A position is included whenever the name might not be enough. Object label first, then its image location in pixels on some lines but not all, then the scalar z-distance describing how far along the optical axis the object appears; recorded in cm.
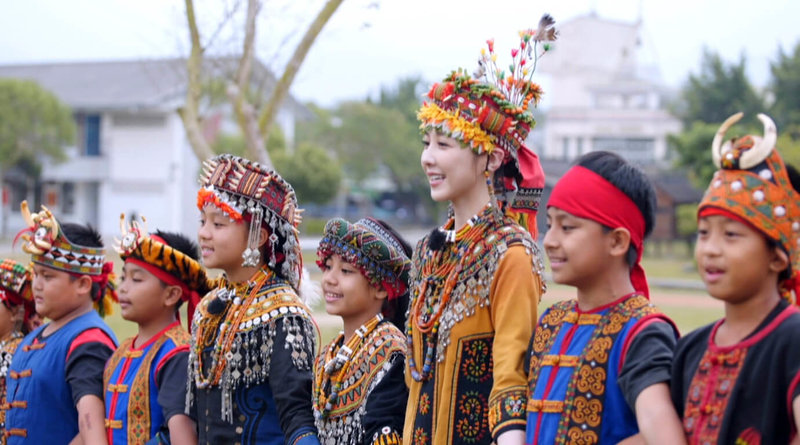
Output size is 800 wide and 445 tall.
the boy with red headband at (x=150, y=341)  375
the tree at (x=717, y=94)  3481
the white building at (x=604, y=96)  4697
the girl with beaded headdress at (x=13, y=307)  461
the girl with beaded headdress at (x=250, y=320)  335
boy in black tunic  205
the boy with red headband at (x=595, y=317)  239
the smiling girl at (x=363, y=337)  318
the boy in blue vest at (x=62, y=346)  400
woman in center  267
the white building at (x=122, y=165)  3225
